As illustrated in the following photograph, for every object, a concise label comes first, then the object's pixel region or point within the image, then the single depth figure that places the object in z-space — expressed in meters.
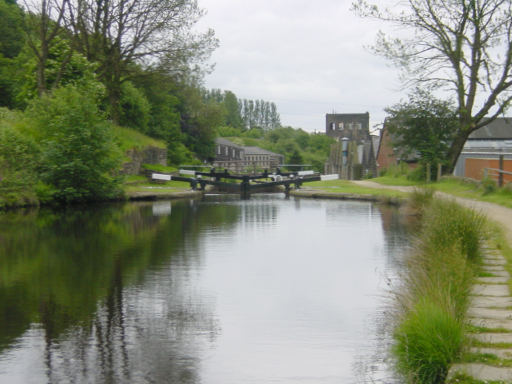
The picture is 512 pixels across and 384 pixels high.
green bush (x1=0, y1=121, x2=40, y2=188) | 22.56
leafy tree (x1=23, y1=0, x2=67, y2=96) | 28.67
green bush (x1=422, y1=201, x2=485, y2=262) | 9.85
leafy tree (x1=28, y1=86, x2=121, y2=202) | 25.09
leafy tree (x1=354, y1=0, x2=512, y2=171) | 29.47
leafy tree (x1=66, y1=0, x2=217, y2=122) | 34.94
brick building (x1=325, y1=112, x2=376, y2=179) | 58.53
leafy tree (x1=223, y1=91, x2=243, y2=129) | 137.88
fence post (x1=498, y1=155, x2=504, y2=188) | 21.06
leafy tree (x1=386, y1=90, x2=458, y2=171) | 32.72
